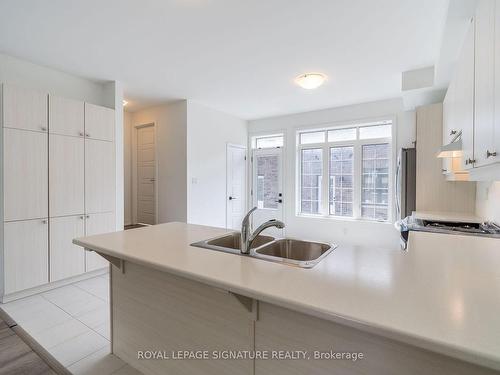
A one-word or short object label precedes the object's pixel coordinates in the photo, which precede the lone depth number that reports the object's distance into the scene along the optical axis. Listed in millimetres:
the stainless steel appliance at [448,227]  2201
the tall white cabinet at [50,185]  2688
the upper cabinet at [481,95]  1181
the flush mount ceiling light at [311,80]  3310
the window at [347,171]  4566
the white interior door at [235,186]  5434
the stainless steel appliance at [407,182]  3547
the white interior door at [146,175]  4957
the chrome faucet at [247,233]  1406
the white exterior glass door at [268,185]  5559
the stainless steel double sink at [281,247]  1526
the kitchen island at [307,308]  757
